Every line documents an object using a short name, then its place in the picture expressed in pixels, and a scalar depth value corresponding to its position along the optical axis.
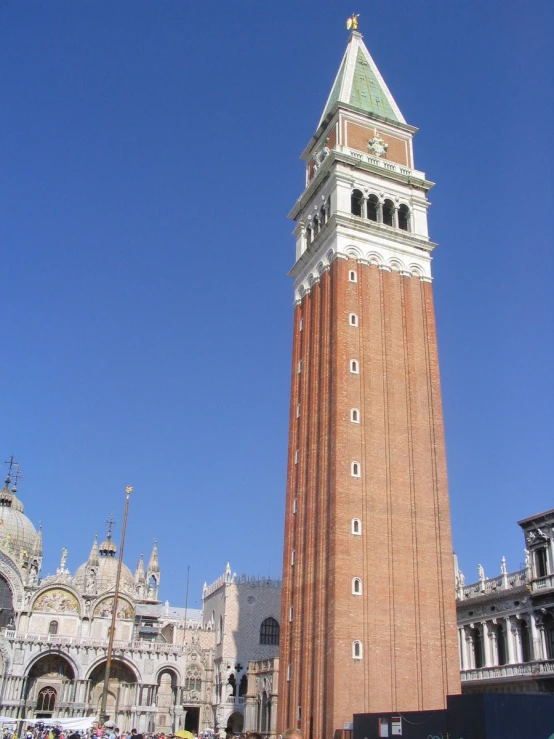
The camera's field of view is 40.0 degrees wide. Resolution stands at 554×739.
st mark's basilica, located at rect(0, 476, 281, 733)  59.12
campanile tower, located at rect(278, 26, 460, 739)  39.69
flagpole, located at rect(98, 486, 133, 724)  41.22
